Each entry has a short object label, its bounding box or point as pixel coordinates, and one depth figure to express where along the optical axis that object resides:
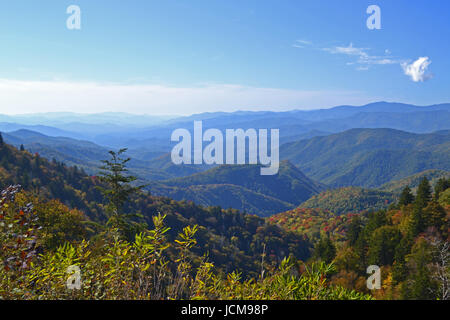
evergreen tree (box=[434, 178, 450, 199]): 59.27
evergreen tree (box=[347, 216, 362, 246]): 60.19
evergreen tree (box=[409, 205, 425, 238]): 41.81
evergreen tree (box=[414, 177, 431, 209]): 45.37
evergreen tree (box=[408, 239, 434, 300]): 29.05
